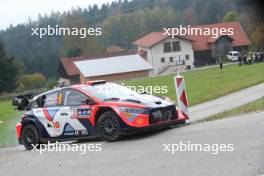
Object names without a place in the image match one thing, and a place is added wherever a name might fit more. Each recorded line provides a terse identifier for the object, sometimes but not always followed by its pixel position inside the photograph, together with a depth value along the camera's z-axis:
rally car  11.47
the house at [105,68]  43.88
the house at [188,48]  80.44
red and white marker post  13.16
